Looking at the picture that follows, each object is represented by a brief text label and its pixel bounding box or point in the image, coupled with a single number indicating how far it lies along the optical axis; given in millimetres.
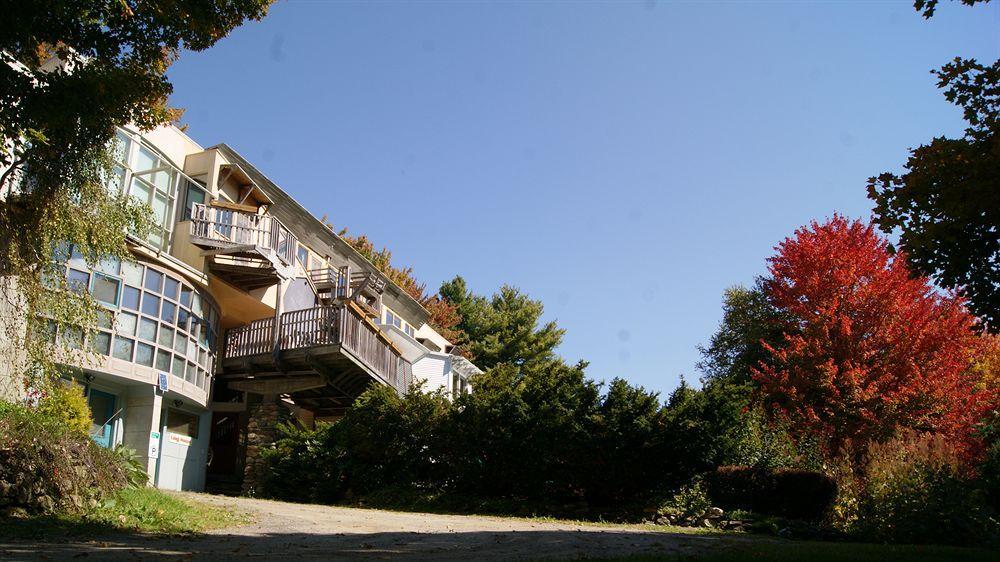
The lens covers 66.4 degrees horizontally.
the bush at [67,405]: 12856
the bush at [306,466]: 19406
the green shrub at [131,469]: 12930
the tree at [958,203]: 8945
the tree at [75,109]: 9992
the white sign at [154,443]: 16953
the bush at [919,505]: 12906
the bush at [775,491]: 16656
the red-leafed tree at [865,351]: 24891
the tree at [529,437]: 17797
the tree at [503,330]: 50625
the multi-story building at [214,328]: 17516
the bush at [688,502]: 16766
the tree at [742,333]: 33531
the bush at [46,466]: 10469
